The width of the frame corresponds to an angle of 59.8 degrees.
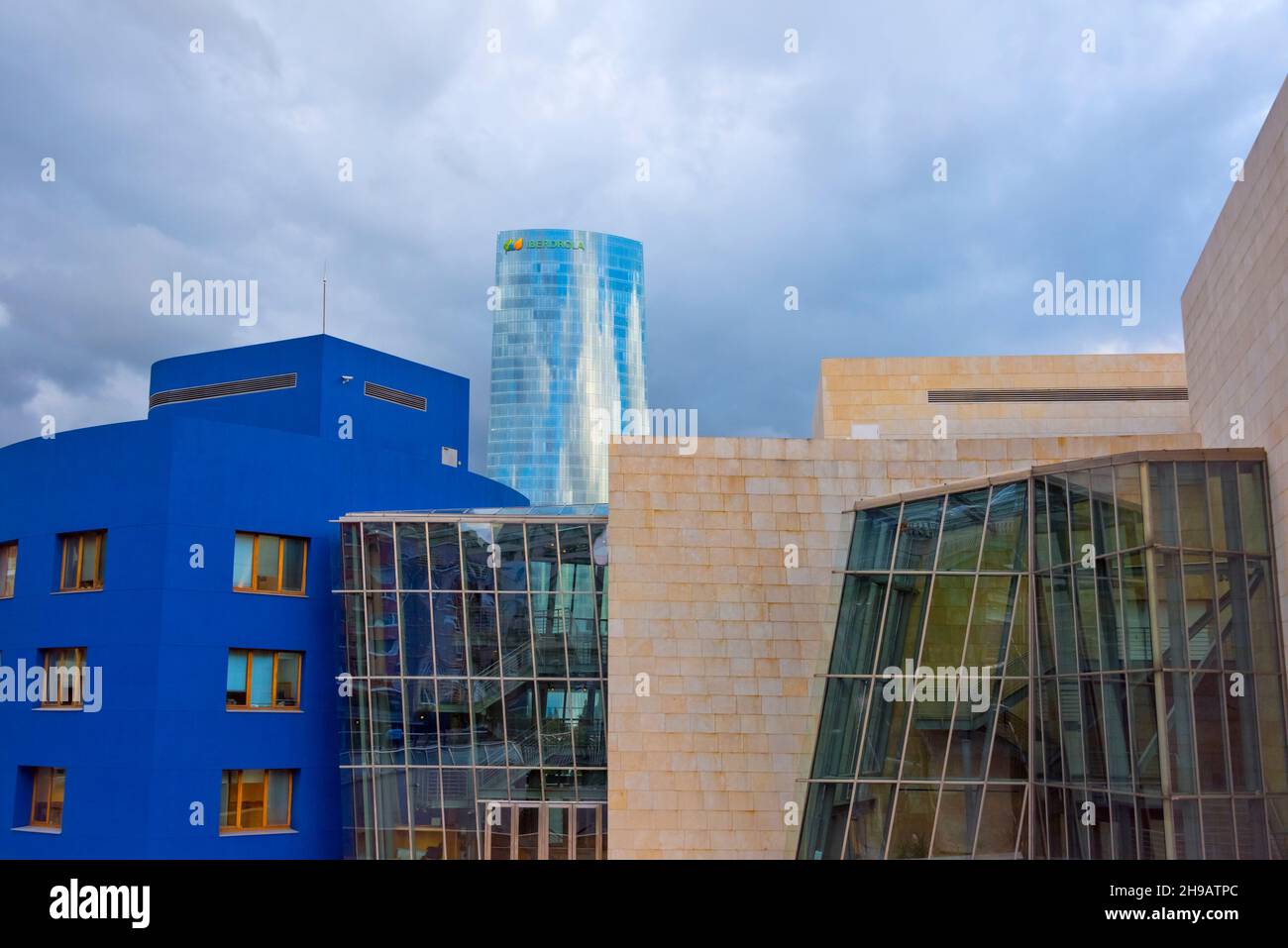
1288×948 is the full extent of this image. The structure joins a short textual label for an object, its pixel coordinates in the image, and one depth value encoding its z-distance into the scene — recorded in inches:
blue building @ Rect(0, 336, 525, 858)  967.0
